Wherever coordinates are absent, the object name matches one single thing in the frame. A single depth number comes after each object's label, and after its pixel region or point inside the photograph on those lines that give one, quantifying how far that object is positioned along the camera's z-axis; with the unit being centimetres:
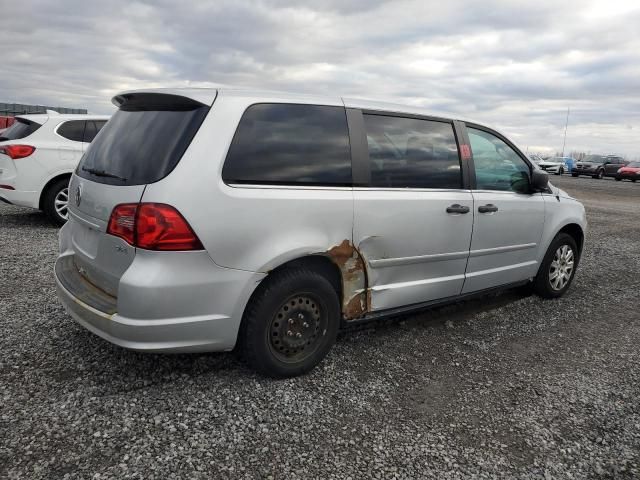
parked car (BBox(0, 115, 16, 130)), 1961
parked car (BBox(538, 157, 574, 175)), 3484
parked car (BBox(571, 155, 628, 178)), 3291
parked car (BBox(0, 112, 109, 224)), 702
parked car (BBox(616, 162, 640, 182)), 3048
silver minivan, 261
